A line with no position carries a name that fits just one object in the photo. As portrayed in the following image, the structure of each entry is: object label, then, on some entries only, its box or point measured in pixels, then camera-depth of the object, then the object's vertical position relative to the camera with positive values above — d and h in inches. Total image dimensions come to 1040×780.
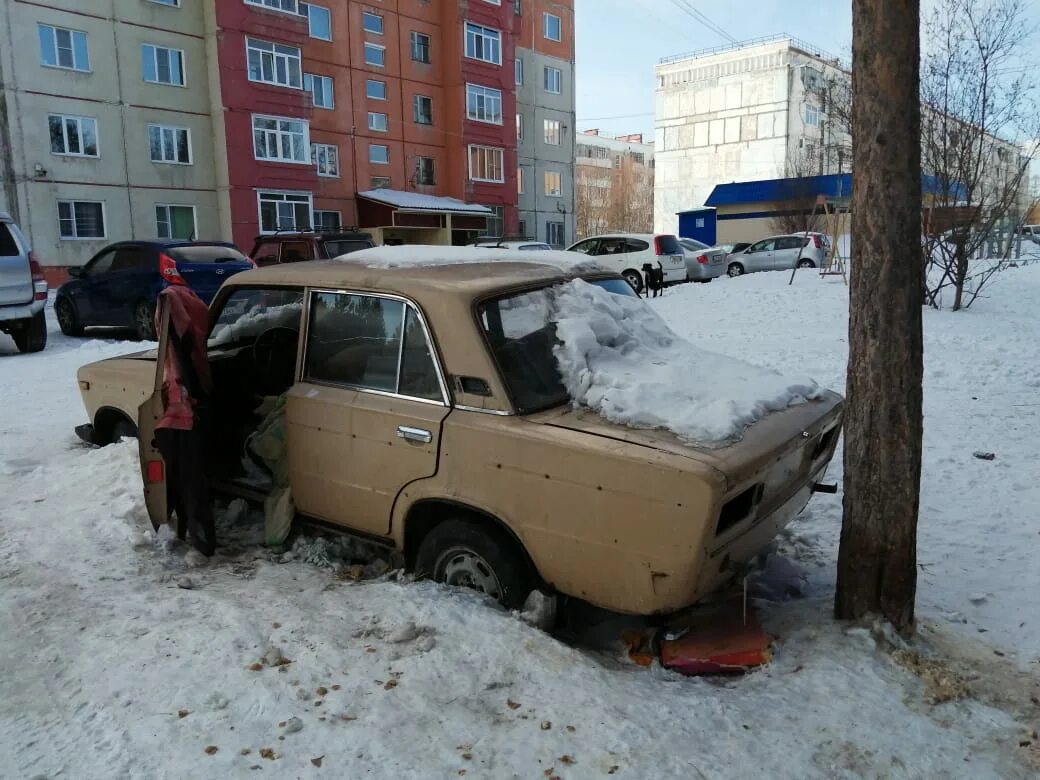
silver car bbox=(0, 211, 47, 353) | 412.5 -8.3
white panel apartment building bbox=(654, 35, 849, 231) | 2874.0 +509.5
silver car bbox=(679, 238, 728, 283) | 919.7 -9.9
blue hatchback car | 466.9 -8.2
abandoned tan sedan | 115.0 -31.2
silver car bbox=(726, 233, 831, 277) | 996.6 -2.1
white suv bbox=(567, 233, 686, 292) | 829.8 +4.9
